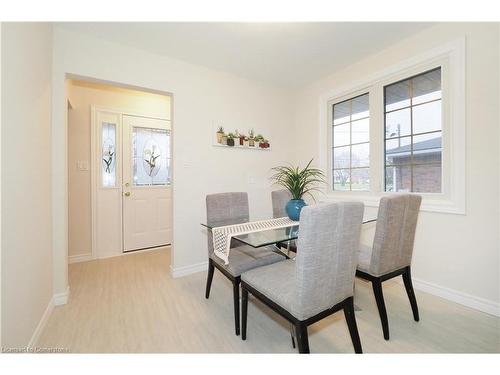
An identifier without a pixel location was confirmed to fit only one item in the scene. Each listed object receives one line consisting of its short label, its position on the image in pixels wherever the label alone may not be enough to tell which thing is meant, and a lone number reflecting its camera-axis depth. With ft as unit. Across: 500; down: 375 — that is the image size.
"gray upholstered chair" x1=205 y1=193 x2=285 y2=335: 5.27
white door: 10.69
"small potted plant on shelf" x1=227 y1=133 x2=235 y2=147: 9.30
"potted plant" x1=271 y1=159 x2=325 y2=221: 6.42
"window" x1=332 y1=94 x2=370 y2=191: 8.86
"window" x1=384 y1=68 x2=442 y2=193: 6.87
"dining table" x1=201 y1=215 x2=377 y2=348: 4.66
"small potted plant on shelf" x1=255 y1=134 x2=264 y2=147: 10.17
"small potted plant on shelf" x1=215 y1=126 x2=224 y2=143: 9.14
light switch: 9.64
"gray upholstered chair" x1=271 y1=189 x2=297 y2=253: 7.81
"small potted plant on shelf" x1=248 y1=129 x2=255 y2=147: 9.97
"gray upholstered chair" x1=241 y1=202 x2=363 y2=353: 3.34
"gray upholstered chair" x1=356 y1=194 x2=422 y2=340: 4.57
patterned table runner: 5.13
